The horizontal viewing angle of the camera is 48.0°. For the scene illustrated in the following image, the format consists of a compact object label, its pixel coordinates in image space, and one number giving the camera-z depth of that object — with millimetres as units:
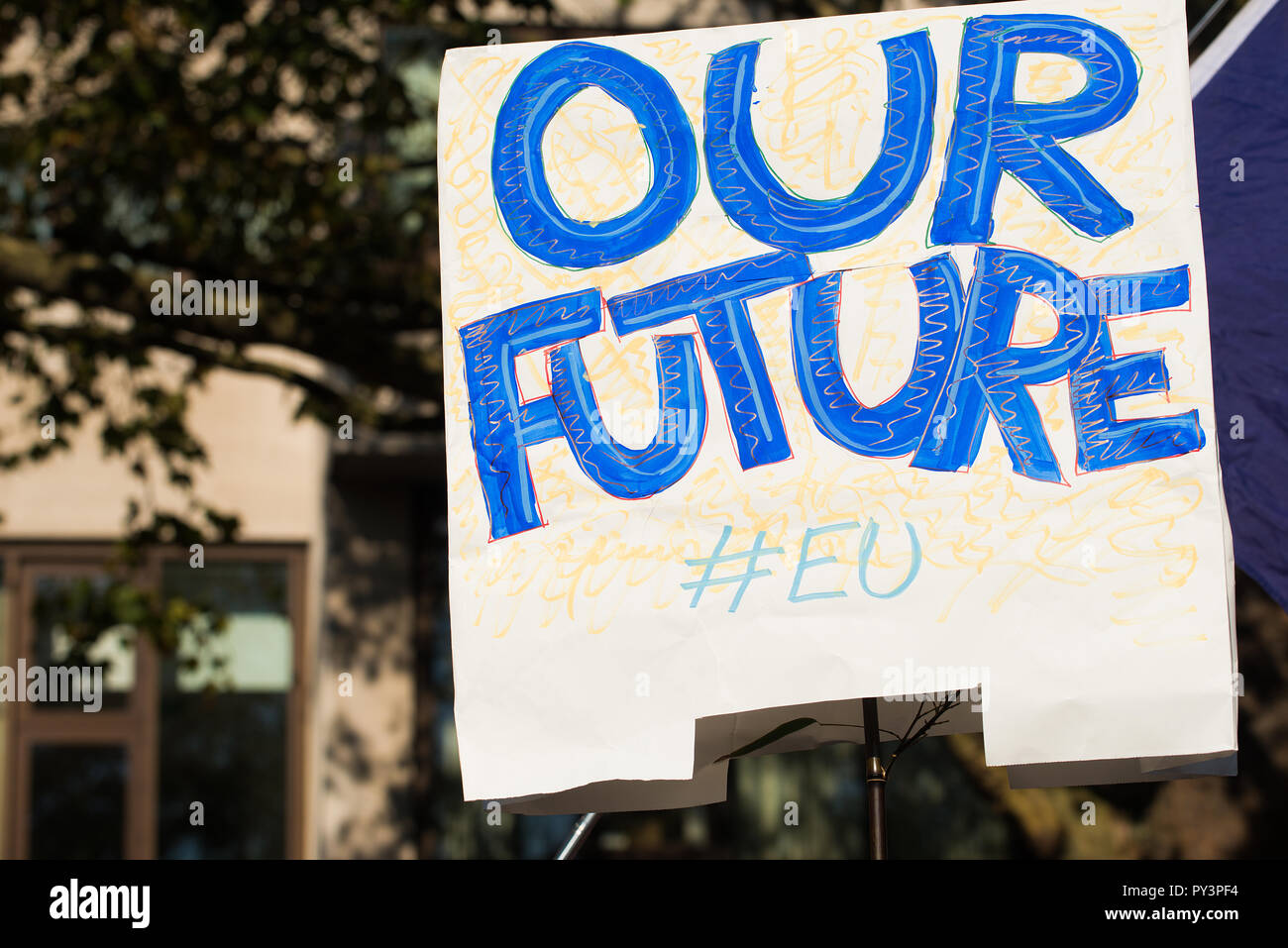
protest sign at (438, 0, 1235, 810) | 1979
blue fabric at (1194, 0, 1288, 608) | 2453
